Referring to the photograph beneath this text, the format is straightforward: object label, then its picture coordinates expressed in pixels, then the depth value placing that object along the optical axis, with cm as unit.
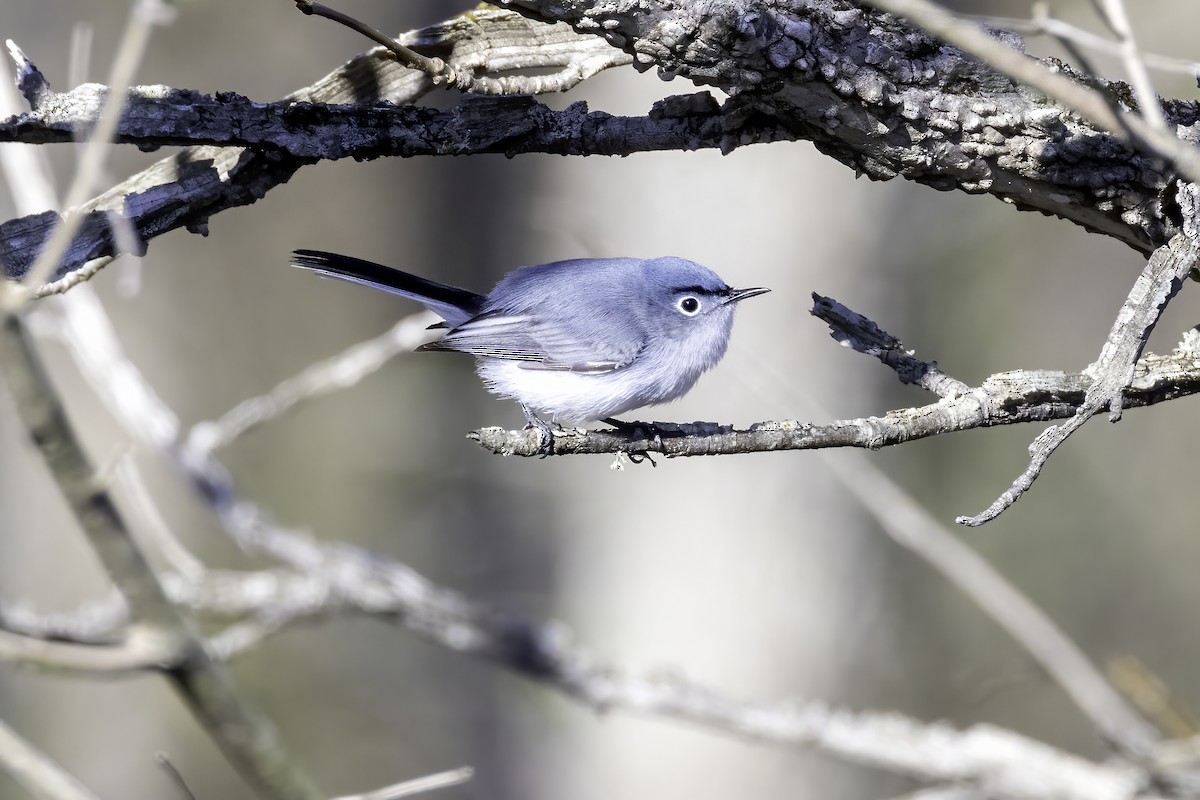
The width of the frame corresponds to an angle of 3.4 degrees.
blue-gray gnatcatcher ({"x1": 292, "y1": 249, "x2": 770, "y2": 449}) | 435
